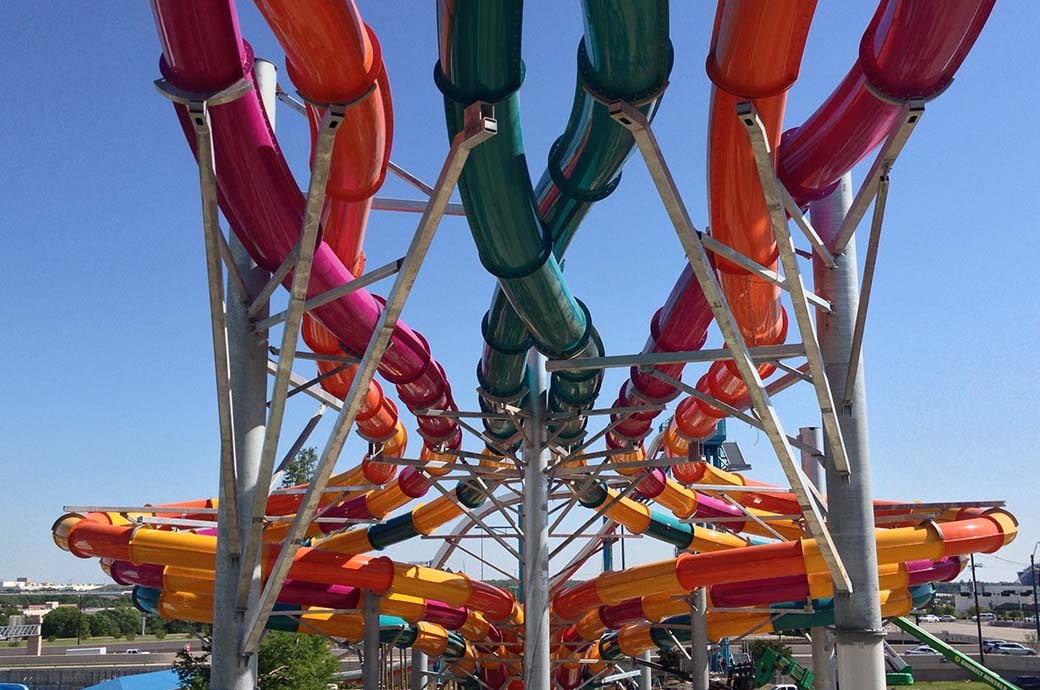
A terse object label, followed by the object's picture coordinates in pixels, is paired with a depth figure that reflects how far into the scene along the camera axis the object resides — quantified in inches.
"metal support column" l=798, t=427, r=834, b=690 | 564.1
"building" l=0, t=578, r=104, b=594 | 6958.7
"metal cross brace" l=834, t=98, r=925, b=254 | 216.1
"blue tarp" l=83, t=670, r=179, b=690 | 847.1
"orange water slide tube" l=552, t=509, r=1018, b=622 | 478.3
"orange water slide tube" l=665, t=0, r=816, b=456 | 201.8
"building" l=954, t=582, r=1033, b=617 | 3762.3
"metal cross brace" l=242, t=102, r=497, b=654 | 212.4
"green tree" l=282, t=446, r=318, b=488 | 1817.2
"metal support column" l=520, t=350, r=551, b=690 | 472.4
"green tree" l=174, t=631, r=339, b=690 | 663.8
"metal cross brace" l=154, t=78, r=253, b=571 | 211.5
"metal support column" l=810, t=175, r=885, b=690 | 292.8
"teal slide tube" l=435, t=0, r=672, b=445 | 197.6
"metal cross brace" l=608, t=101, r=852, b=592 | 222.5
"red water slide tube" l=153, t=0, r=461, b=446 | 202.5
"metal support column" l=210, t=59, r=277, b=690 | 290.2
